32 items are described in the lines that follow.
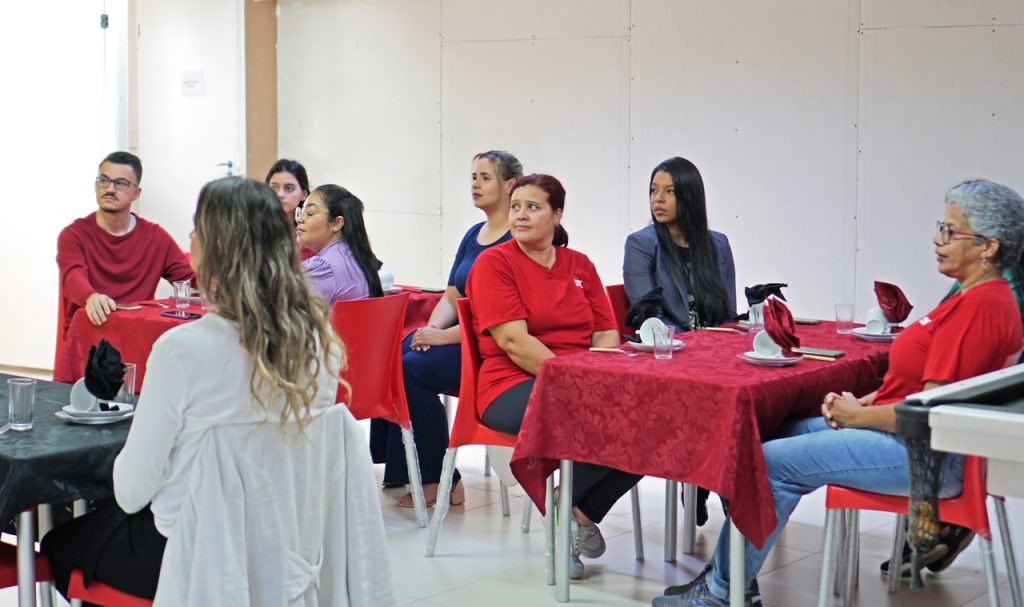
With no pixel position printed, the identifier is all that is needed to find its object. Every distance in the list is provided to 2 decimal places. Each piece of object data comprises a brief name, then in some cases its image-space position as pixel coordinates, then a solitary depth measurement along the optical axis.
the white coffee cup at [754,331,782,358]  3.41
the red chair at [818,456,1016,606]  2.78
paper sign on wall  7.64
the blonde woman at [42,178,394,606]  2.15
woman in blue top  4.48
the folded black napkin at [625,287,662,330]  3.91
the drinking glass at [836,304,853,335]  4.18
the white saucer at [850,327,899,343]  3.93
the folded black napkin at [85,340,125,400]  2.65
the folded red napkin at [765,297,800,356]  3.39
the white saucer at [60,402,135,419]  2.62
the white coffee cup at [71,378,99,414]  2.69
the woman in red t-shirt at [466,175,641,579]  3.67
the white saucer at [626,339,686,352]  3.48
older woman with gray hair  2.81
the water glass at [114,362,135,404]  2.74
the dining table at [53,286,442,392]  4.12
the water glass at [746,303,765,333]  4.11
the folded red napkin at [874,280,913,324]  4.14
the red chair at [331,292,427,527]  3.90
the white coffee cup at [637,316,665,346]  3.51
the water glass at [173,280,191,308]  4.41
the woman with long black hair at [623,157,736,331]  4.37
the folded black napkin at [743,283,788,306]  4.20
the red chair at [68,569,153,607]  2.33
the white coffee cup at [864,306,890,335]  4.04
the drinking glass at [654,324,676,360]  3.33
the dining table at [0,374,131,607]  2.29
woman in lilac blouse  4.26
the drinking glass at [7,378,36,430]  2.52
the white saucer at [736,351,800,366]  3.29
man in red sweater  4.61
